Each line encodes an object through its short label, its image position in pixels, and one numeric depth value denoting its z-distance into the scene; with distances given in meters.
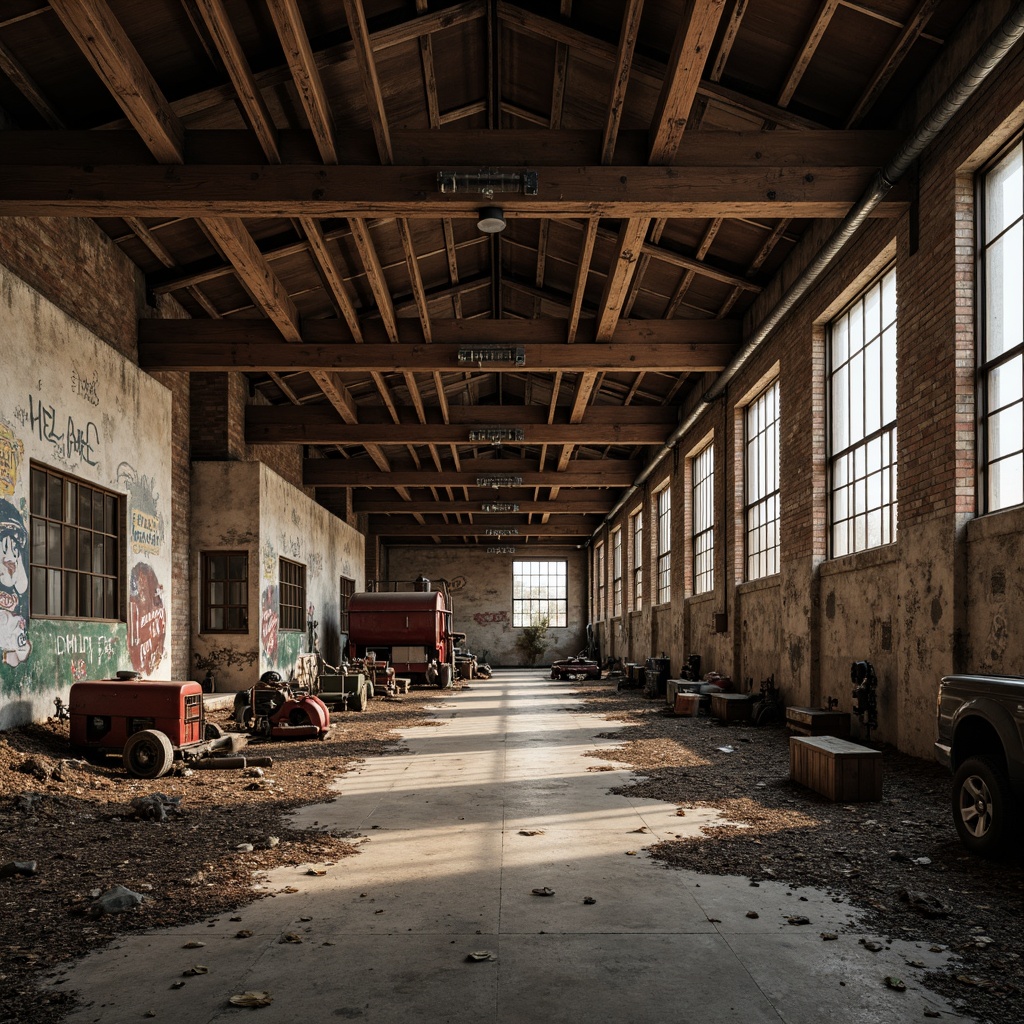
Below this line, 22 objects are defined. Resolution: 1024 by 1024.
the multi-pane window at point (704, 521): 19.95
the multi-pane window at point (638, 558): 29.13
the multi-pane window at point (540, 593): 44.16
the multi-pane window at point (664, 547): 24.69
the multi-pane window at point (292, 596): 21.00
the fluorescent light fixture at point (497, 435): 19.58
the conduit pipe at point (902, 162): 7.17
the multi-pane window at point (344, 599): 28.61
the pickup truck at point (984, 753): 5.52
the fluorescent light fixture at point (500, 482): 24.58
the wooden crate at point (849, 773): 7.75
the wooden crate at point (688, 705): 15.91
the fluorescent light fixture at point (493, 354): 14.55
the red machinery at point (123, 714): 9.82
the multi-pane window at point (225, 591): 17.67
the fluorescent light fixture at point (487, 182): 9.08
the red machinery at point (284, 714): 12.70
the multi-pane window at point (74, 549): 10.58
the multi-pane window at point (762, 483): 15.48
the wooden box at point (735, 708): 14.48
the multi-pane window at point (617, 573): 33.28
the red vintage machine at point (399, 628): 23.78
